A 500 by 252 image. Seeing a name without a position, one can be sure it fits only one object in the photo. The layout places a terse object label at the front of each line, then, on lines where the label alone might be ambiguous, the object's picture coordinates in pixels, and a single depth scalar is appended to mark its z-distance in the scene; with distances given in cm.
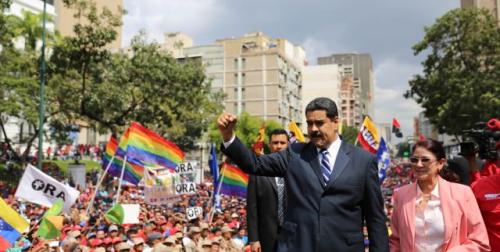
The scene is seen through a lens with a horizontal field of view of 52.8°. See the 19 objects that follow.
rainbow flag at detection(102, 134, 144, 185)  1193
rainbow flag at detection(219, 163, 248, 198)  1305
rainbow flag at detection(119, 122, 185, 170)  1123
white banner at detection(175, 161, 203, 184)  1271
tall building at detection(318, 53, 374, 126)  15562
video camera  434
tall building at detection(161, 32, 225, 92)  7588
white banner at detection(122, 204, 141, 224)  1055
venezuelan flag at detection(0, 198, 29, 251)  693
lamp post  1889
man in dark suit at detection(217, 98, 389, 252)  327
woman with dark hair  331
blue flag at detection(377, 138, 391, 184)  1300
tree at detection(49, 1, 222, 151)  2009
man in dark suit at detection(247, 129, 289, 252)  465
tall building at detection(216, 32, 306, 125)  7475
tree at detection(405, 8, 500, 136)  2542
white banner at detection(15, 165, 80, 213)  948
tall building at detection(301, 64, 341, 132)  10038
